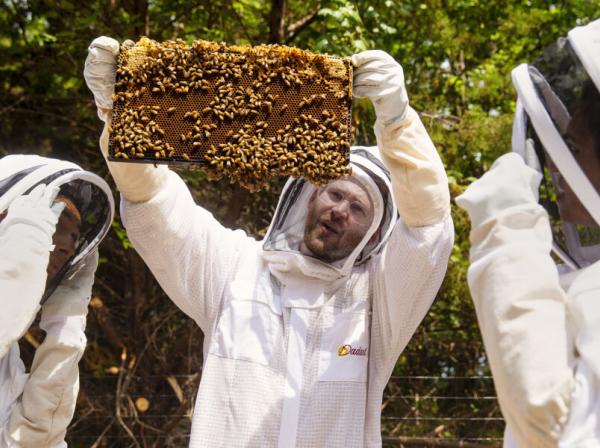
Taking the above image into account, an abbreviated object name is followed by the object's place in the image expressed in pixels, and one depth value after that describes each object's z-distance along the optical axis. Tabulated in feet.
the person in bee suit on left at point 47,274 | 10.22
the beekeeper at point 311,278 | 10.93
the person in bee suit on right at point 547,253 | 7.16
